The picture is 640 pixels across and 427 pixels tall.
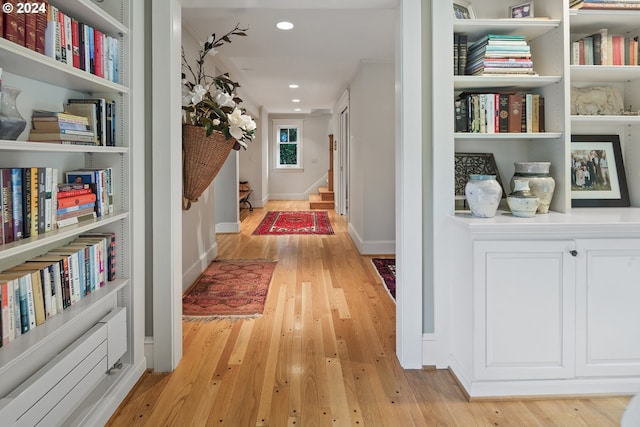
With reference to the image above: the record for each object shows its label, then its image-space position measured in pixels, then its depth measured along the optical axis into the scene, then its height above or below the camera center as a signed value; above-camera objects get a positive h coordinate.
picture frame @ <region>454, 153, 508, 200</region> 2.53 +0.18
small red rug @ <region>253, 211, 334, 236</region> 7.24 -0.47
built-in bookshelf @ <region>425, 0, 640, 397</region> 1.99 -0.49
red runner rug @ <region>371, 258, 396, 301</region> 3.95 -0.78
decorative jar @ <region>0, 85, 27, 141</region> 1.41 +0.27
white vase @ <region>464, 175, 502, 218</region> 2.12 +0.01
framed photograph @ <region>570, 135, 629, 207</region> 2.59 +0.15
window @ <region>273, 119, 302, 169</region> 12.16 +1.57
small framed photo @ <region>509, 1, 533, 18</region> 2.39 +1.05
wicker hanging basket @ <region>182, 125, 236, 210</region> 2.67 +0.27
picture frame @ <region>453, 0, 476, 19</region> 2.36 +1.03
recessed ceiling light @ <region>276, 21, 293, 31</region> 3.85 +1.57
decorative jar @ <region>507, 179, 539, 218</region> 2.14 -0.02
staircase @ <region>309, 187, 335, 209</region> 10.30 -0.07
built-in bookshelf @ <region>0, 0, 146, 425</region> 1.42 -0.25
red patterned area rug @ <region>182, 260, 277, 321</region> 3.32 -0.83
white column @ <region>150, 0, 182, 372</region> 2.24 +0.12
